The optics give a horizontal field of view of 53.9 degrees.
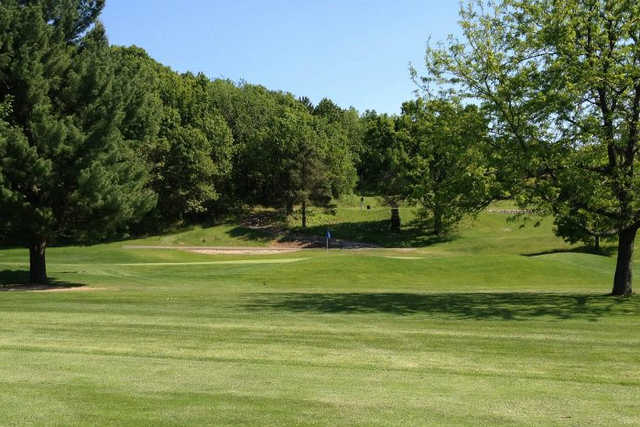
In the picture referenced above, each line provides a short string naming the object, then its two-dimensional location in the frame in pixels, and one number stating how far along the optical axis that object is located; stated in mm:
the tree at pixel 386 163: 64250
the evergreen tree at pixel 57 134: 25094
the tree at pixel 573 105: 18297
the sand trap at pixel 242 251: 55688
